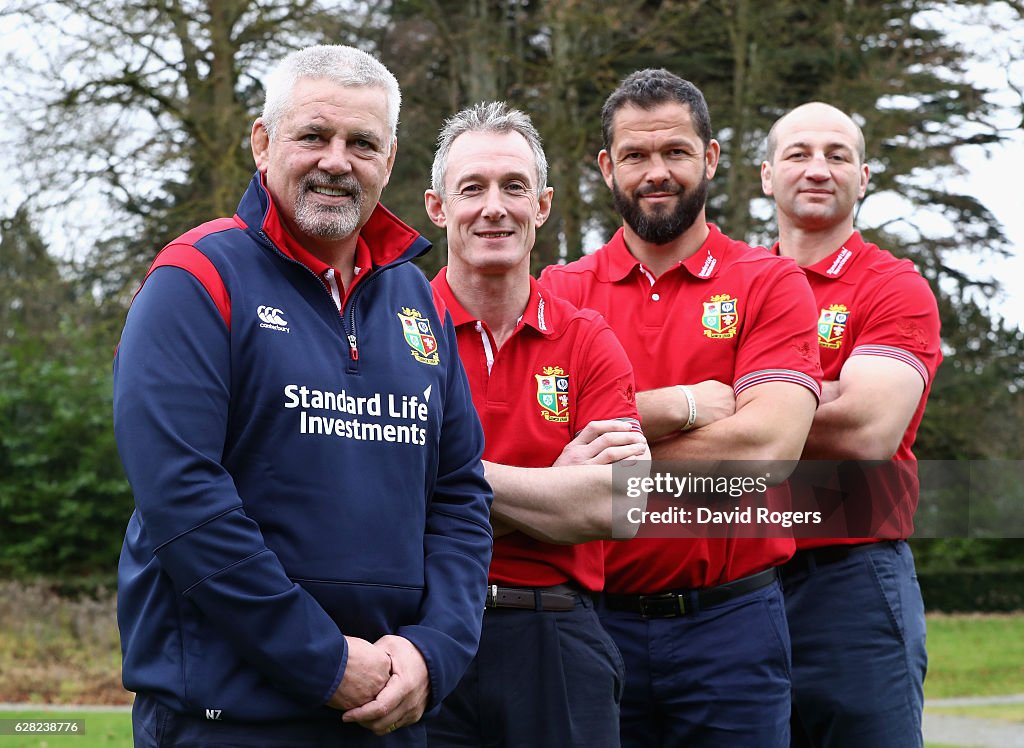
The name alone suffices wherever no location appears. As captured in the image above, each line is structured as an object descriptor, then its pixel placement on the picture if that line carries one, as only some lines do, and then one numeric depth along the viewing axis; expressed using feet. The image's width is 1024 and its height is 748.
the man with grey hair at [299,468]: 7.88
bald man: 13.05
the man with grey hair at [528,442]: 10.43
